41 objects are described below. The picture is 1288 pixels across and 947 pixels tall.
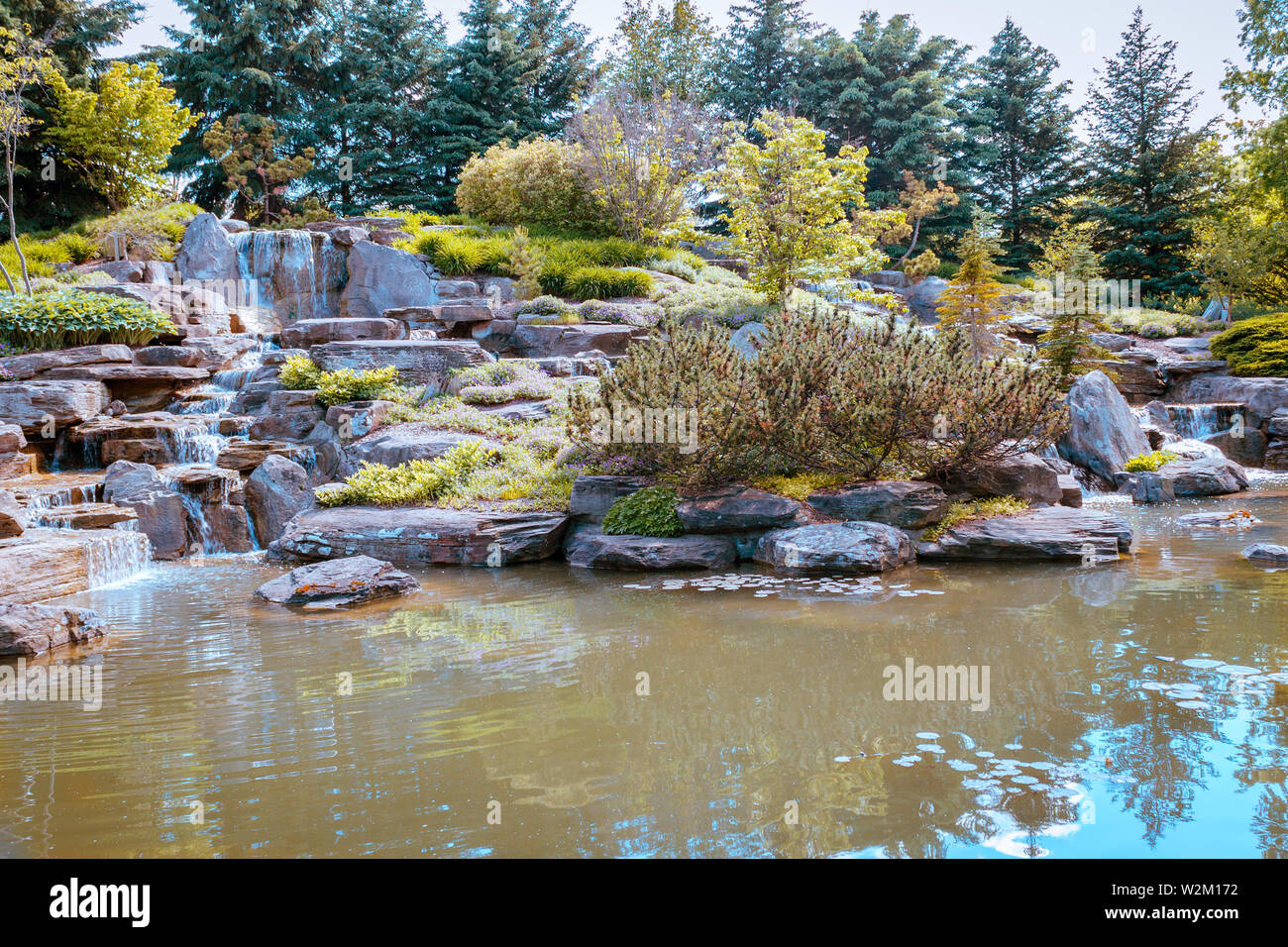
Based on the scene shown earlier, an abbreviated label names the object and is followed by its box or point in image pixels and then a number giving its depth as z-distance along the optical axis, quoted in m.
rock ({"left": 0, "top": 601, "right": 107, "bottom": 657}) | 5.23
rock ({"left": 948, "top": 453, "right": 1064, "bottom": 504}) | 8.40
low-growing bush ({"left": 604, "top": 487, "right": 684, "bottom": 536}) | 7.82
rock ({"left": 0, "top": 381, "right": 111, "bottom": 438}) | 10.83
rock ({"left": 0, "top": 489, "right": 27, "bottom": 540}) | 7.63
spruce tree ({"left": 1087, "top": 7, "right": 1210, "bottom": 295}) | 25.08
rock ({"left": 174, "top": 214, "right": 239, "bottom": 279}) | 19.09
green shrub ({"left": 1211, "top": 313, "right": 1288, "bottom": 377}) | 16.09
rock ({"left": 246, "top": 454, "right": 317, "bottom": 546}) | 9.68
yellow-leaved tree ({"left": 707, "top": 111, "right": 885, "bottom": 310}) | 15.83
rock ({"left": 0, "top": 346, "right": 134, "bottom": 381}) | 12.23
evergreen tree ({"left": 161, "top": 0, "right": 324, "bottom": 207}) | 28.52
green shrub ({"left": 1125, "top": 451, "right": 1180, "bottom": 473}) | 11.70
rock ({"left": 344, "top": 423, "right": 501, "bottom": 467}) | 9.96
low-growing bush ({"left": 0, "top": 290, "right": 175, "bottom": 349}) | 13.01
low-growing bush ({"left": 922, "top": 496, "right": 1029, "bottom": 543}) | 7.68
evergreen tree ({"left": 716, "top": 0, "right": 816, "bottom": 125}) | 32.50
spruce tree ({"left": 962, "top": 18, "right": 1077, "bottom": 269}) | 29.80
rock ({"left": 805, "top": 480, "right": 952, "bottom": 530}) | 7.68
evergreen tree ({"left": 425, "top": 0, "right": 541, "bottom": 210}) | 29.98
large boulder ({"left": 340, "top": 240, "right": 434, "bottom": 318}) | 19.17
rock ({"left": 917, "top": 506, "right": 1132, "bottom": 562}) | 7.29
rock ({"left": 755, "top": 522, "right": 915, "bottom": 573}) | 7.02
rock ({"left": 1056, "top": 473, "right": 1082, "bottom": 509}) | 9.04
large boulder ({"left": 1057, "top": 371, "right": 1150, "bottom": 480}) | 11.89
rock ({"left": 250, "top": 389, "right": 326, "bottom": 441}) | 11.56
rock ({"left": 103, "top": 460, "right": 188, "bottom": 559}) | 8.95
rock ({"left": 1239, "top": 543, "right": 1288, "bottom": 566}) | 6.80
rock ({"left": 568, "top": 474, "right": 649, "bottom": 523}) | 8.35
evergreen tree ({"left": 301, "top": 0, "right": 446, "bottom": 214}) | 30.45
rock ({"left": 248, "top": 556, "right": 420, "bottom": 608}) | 6.44
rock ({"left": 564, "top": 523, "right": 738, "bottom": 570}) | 7.49
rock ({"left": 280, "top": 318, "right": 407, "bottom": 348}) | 14.63
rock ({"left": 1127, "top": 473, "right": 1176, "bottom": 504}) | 10.82
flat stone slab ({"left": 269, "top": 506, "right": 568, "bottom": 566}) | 8.04
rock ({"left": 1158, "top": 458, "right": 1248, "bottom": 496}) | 11.20
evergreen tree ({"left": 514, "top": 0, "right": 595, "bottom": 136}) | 32.06
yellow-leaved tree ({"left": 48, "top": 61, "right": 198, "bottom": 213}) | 21.69
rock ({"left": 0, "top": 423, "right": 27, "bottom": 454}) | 10.11
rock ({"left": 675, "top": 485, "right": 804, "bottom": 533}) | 7.69
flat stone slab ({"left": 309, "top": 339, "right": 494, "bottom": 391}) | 12.62
